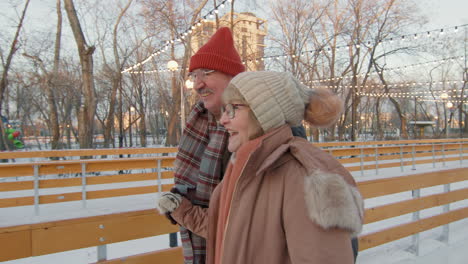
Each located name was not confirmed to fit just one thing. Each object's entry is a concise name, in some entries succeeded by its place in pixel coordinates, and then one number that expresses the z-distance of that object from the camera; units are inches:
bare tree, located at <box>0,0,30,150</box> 524.7
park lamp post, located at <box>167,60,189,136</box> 407.8
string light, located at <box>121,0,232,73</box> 476.1
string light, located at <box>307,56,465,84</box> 675.9
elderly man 60.1
